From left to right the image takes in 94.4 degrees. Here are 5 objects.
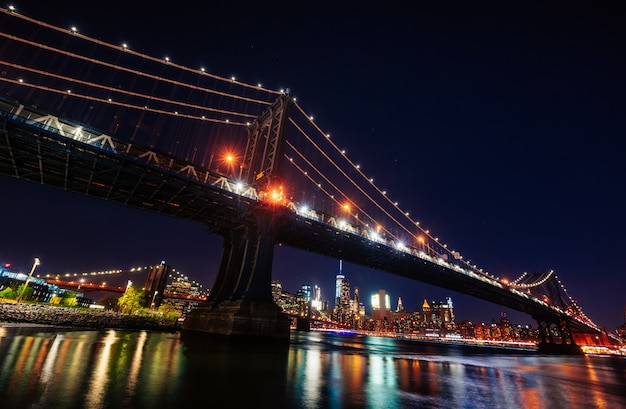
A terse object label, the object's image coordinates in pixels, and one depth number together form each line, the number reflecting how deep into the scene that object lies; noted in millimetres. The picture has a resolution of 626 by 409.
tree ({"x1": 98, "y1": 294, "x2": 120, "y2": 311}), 105312
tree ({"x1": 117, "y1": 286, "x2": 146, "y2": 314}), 54531
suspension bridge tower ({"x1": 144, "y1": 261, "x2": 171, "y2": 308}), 88538
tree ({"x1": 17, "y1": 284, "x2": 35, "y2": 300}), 73012
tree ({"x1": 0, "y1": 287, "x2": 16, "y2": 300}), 59906
